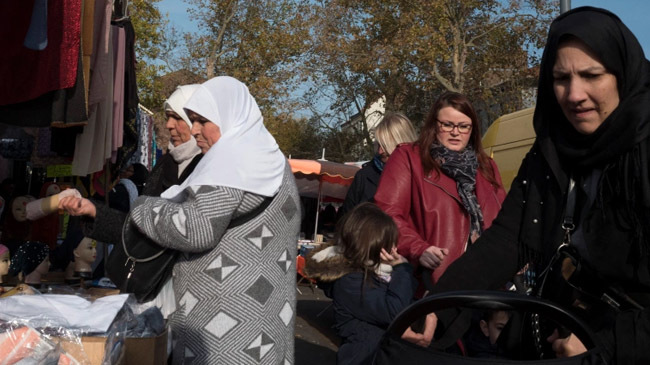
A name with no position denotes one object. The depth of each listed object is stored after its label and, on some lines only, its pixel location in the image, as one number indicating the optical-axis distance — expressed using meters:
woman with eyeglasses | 3.94
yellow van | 8.48
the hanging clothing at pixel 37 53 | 3.77
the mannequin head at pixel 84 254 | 5.29
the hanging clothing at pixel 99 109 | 4.95
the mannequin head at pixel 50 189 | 6.98
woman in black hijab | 1.83
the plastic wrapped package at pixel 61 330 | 1.89
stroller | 1.59
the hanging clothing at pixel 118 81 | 5.80
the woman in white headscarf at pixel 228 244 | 2.80
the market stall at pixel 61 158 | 2.14
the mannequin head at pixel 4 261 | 4.34
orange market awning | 16.19
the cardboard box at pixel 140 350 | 2.12
